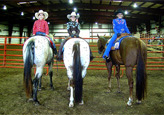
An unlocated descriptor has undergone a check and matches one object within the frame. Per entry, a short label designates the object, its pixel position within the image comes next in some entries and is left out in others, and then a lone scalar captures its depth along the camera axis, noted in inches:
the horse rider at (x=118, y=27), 141.8
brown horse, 113.0
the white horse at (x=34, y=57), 114.3
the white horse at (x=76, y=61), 111.0
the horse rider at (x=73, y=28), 137.4
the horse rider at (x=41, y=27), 146.7
